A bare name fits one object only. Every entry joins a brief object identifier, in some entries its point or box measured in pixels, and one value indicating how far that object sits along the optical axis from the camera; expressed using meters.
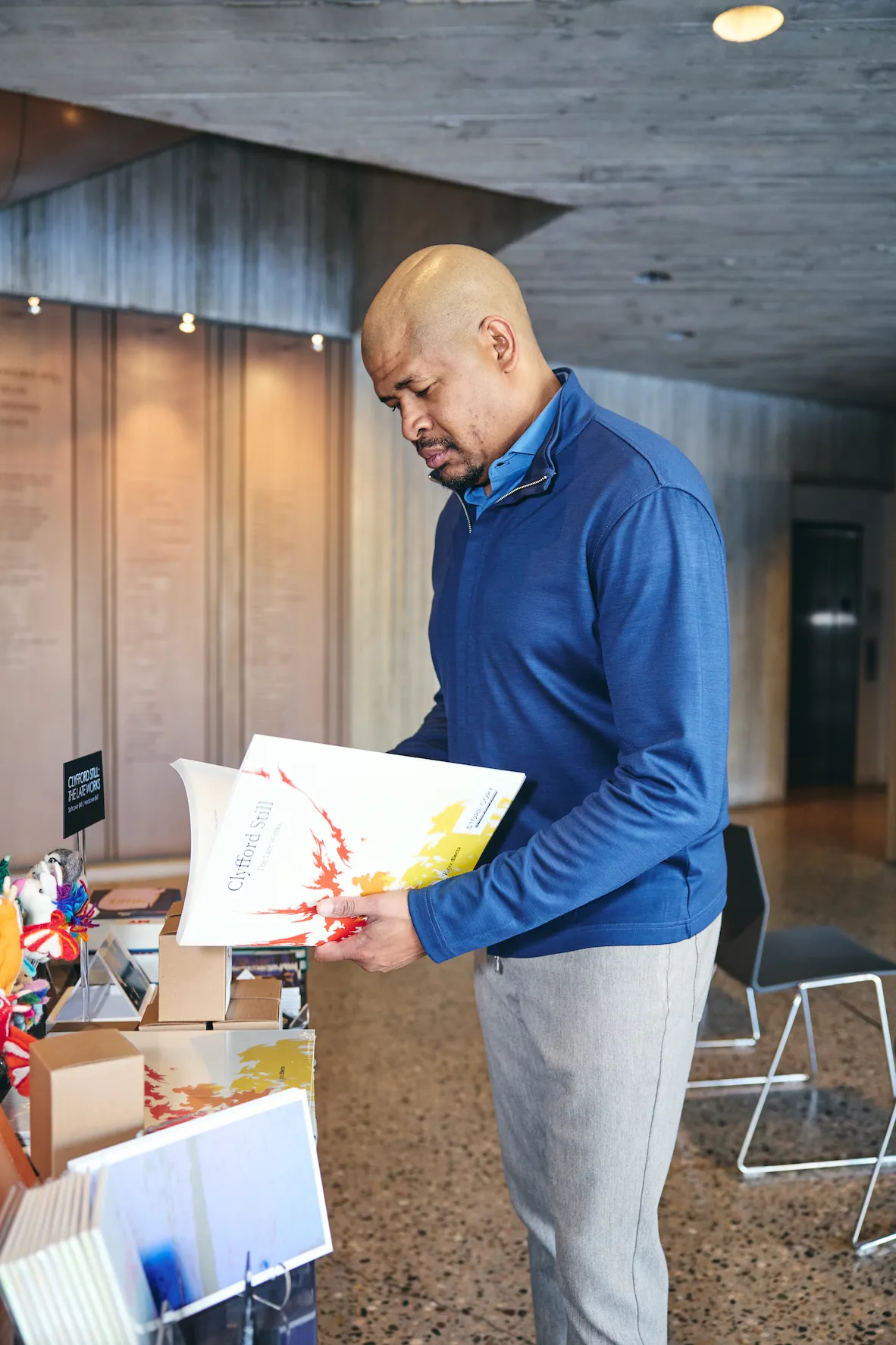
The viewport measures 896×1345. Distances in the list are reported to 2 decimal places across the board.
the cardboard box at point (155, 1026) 1.65
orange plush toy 1.36
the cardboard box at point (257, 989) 1.76
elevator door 9.74
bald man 1.24
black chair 3.10
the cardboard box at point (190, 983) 1.65
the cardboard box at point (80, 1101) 1.02
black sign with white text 1.98
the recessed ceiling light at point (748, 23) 3.13
